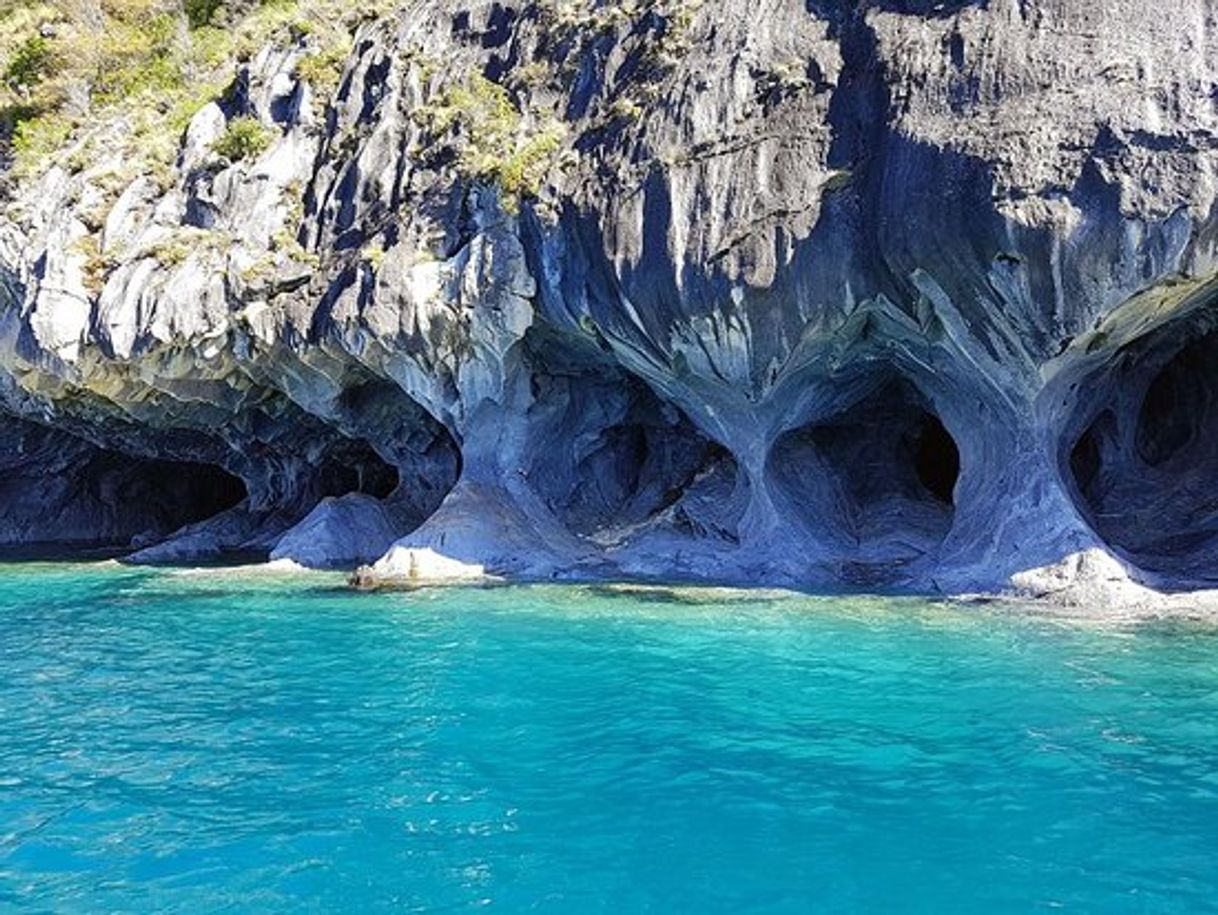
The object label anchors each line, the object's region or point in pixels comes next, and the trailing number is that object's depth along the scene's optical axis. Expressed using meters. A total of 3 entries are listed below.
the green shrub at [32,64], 35.78
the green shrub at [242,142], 28.30
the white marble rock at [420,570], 20.56
